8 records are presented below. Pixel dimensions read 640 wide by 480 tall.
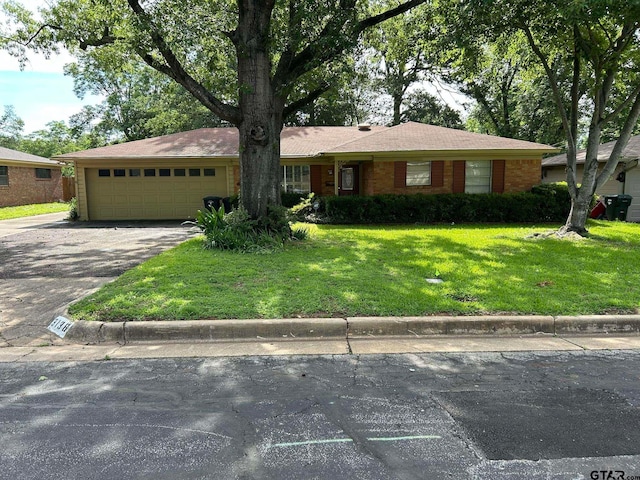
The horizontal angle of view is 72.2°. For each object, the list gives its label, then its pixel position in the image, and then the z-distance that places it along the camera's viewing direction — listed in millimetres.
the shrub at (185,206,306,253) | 9750
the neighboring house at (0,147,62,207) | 26234
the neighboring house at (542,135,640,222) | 17109
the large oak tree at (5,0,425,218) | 9992
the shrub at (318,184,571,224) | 15719
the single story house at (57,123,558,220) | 17000
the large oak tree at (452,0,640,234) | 9883
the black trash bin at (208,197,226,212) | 17859
